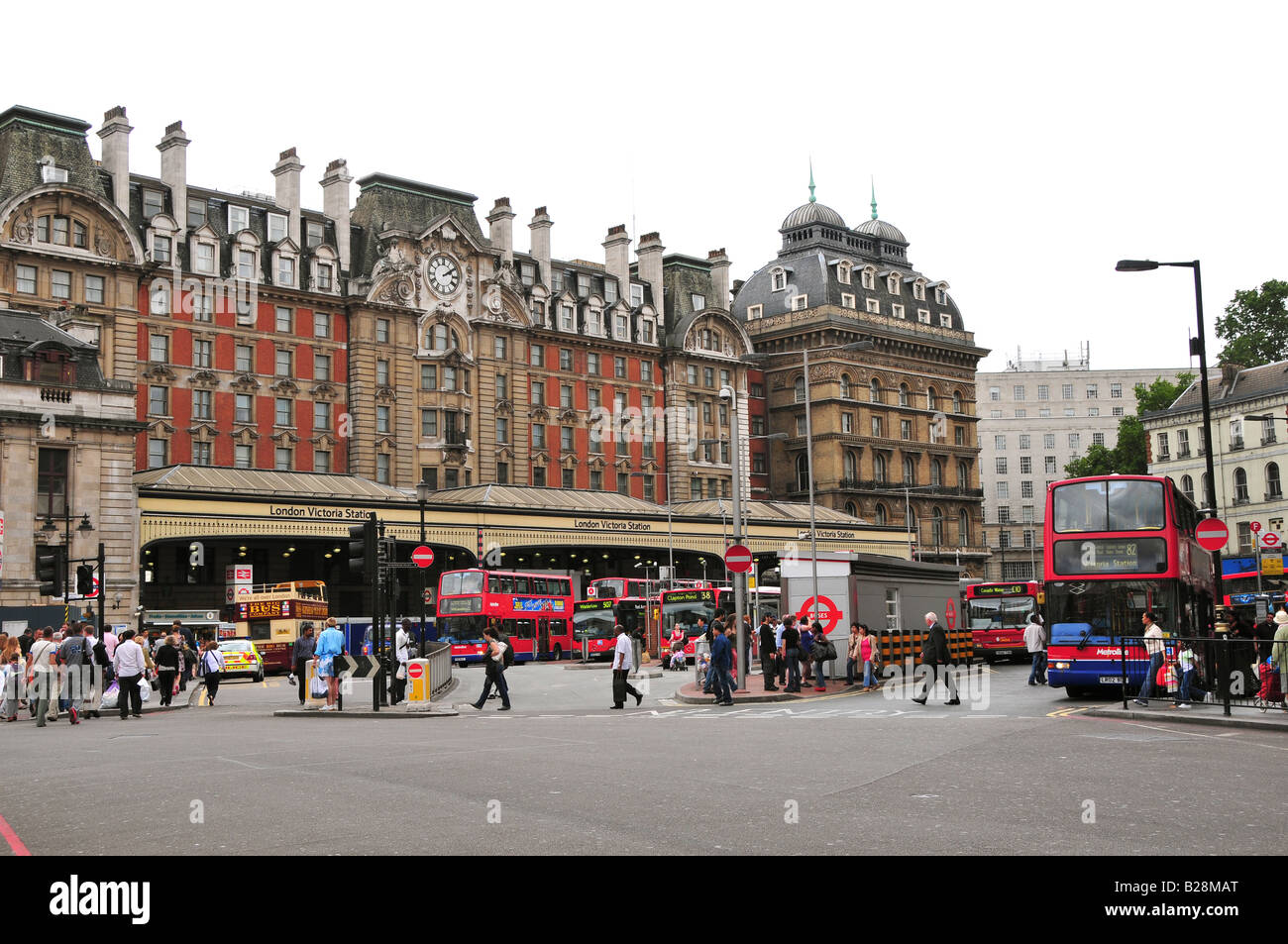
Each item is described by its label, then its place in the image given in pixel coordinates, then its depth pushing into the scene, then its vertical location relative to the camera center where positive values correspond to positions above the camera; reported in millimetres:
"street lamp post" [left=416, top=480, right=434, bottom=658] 35656 +2735
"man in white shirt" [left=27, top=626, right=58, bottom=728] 24406 -1231
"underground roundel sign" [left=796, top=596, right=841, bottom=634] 33469 -748
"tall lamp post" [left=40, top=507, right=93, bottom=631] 44578 +2799
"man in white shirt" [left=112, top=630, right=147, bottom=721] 25928 -1359
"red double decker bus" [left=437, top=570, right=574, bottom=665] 53344 -793
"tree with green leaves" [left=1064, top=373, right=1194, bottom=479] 89562 +8669
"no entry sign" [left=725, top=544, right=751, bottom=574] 30156 +642
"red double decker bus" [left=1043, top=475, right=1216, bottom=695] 26141 +145
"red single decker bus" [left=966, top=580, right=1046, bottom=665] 46750 -1259
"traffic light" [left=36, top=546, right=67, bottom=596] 29156 +690
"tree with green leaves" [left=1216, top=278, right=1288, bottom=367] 79750 +14636
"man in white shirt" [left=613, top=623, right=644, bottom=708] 27328 -1613
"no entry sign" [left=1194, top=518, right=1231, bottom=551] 25859 +788
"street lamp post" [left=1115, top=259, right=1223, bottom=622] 27656 +4742
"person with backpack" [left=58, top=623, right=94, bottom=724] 24812 -1166
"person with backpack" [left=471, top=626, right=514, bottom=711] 27734 -1474
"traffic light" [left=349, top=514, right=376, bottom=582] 25359 +837
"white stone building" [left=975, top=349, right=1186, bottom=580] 132375 +15304
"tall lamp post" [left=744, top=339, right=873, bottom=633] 34219 +5036
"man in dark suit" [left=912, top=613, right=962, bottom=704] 25734 -1295
